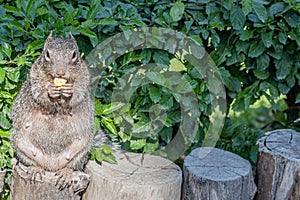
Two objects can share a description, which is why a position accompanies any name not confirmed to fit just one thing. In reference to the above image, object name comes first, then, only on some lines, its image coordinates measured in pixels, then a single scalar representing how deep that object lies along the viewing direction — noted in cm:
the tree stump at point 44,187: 328
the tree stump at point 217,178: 345
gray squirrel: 306
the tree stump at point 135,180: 323
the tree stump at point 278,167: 362
